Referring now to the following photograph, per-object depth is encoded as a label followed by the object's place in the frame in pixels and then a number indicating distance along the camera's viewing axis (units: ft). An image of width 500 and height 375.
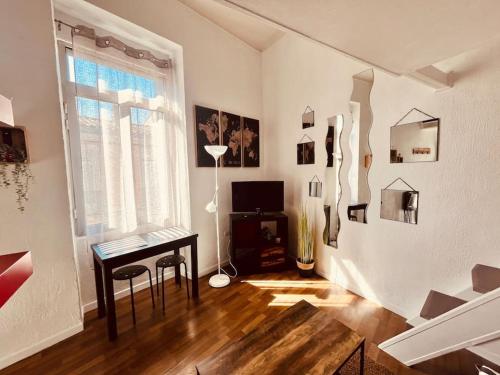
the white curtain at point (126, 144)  6.73
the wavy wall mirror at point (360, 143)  7.18
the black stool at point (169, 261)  7.24
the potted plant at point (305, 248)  9.07
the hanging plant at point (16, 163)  4.89
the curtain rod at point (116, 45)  6.40
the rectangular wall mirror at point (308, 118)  9.05
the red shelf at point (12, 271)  1.31
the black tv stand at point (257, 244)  9.47
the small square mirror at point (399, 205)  6.27
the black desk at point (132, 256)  5.82
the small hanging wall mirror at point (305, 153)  9.16
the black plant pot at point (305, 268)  9.07
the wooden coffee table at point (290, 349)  3.55
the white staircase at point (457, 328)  3.39
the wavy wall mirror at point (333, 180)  8.15
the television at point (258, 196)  9.75
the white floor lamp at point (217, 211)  8.09
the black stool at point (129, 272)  6.31
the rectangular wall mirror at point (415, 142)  5.79
